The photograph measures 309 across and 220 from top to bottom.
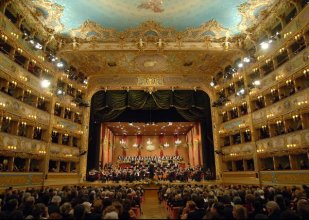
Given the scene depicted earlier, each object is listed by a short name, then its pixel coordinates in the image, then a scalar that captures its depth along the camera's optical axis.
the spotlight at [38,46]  15.47
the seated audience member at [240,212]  4.45
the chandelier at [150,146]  35.00
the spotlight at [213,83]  21.53
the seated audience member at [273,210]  4.69
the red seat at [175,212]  7.33
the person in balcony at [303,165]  12.83
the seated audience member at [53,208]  5.77
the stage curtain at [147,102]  21.62
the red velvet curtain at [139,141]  35.13
